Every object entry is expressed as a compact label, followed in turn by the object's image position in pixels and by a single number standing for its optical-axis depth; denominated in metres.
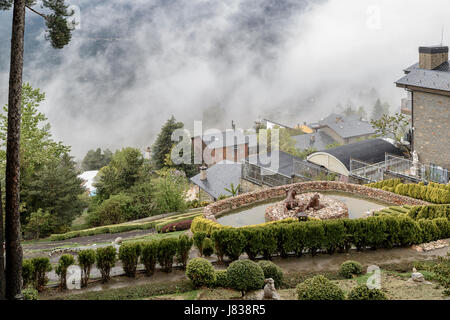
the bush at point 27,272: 14.95
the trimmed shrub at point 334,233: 18.25
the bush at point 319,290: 11.38
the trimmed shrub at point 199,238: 18.23
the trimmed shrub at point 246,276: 13.72
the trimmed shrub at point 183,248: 17.06
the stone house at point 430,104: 33.09
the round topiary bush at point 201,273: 14.57
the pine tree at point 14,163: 12.37
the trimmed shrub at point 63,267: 15.55
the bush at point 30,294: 13.06
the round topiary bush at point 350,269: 15.55
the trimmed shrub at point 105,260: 16.03
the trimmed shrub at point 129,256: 16.41
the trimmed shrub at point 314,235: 18.16
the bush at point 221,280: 14.38
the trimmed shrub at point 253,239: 17.80
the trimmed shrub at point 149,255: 16.55
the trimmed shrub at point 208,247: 18.41
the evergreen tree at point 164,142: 77.75
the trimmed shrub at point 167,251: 16.70
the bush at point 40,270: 15.25
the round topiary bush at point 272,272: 14.63
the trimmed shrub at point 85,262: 15.71
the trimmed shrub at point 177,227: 30.09
